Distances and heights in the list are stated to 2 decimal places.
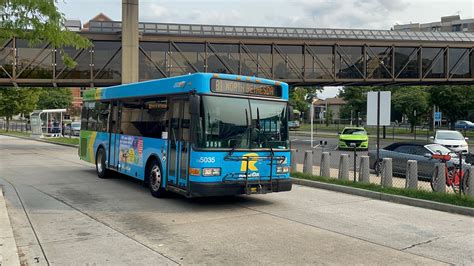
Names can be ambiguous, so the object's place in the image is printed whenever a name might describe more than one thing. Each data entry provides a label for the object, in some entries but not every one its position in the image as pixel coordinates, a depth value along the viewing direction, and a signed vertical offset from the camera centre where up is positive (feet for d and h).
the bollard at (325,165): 48.32 -4.21
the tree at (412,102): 170.91 +9.55
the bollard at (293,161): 52.73 -4.24
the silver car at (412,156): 49.13 -3.28
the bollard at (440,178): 38.29 -4.35
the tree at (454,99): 160.86 +10.39
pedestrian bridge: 108.06 +17.84
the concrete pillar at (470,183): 36.11 -4.38
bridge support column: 96.89 +17.88
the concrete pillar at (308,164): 50.52 -4.34
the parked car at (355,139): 98.53 -2.81
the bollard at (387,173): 41.52 -4.25
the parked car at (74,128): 166.22 -2.44
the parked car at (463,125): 215.51 +1.52
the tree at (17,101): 170.30 +7.77
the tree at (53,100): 314.14 +14.73
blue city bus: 30.81 -0.88
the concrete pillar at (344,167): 46.21 -4.21
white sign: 45.01 +1.96
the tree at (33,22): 24.35 +5.62
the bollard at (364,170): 44.50 -4.30
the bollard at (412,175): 39.93 -4.22
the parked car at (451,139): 80.38 -2.11
